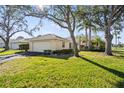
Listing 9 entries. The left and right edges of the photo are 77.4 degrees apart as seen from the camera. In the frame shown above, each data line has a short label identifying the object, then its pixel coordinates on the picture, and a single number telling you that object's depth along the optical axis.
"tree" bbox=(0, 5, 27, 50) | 10.92
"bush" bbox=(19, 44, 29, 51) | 9.76
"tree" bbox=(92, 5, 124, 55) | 6.09
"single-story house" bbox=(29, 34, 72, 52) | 8.99
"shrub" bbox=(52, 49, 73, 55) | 7.94
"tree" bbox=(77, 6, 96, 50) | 5.95
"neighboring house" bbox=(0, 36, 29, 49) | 14.67
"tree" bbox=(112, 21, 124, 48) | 8.57
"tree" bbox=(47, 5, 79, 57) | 5.69
